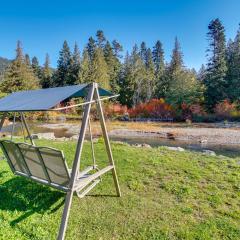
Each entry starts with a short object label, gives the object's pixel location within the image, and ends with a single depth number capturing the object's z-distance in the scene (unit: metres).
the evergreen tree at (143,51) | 59.35
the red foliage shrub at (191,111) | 32.56
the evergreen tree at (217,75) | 34.06
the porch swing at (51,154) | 3.49
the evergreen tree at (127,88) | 42.53
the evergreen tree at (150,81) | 42.19
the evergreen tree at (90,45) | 52.93
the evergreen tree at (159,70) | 41.50
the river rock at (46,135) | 13.39
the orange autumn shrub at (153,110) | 35.12
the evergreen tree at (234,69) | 33.31
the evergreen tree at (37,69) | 54.17
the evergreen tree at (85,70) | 42.72
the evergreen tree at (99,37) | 54.41
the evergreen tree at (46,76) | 51.22
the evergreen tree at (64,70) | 47.81
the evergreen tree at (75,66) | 45.79
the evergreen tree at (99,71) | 40.68
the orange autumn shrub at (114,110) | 37.00
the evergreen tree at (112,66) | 44.52
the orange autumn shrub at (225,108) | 30.88
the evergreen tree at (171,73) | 40.39
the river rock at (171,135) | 19.02
